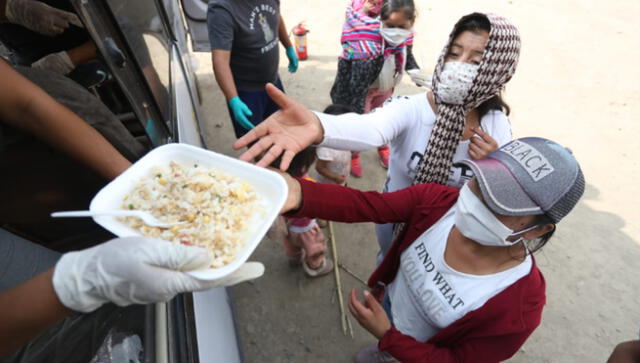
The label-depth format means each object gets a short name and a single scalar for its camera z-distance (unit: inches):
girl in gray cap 45.5
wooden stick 103.2
